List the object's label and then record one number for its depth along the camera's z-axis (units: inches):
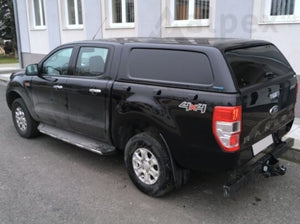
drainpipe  573.9
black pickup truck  110.5
